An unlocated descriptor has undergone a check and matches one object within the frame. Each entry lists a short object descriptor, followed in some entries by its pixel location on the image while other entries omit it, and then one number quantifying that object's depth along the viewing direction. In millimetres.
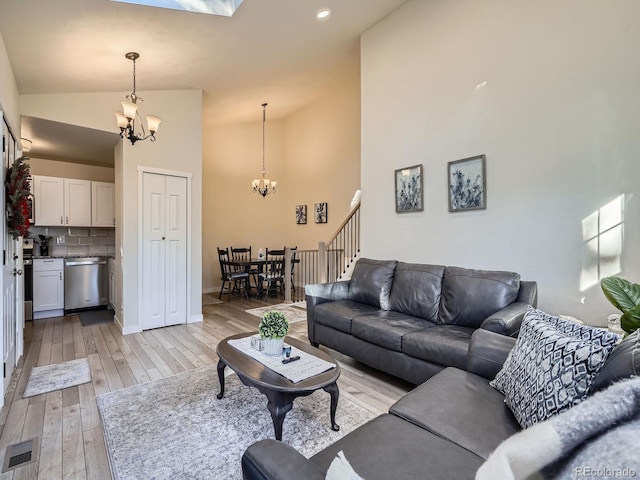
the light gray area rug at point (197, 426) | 1839
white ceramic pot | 2256
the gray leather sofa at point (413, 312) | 2502
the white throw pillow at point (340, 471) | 699
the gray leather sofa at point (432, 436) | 979
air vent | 1860
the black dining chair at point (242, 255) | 7585
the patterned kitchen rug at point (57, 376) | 2773
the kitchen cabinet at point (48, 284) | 4918
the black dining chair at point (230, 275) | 6629
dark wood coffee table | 1868
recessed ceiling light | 3832
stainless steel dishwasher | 5227
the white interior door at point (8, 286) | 2639
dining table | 6668
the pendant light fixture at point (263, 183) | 7098
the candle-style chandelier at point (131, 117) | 3414
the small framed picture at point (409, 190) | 4004
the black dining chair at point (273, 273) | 6750
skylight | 2758
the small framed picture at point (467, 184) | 3395
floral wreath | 2768
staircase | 5613
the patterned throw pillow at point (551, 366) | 1134
